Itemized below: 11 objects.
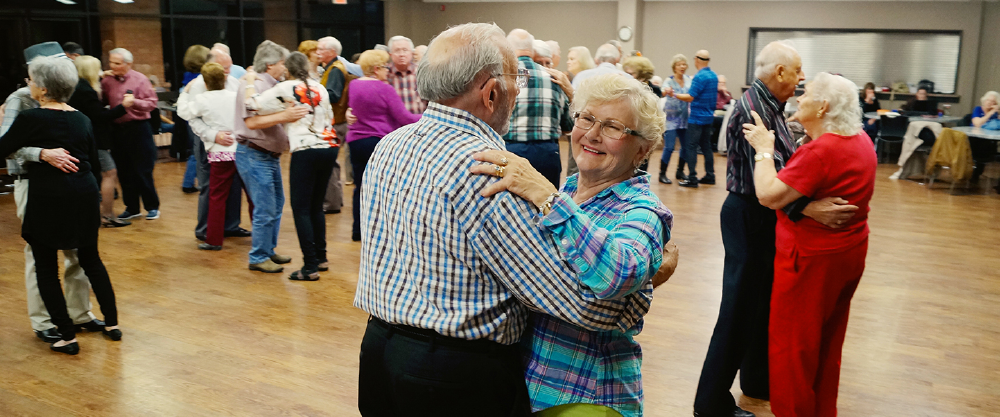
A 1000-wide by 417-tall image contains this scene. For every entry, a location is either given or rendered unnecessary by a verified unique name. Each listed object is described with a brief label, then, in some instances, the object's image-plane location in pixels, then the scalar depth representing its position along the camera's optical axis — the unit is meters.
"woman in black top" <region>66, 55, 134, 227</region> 5.96
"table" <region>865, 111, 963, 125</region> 10.14
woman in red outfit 2.60
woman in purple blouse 5.25
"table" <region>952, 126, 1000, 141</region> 8.43
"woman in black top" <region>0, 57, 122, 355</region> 3.44
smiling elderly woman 1.39
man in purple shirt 6.50
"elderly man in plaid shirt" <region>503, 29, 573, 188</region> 4.77
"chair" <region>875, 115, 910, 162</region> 10.70
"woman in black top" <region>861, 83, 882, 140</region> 11.04
